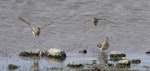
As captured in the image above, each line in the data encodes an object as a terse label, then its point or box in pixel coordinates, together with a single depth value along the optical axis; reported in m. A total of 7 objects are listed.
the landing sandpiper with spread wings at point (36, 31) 23.81
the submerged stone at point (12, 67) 19.26
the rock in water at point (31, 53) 21.58
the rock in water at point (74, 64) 19.59
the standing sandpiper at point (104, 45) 22.85
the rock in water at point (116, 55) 21.44
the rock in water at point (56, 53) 21.23
